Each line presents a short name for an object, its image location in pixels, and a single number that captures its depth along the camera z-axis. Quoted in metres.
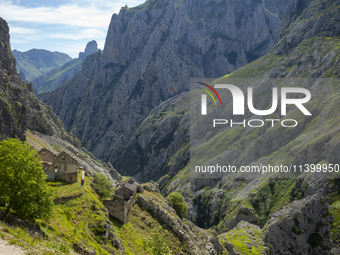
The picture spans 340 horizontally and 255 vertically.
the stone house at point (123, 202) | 49.25
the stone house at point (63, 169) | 46.62
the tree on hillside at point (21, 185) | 29.69
